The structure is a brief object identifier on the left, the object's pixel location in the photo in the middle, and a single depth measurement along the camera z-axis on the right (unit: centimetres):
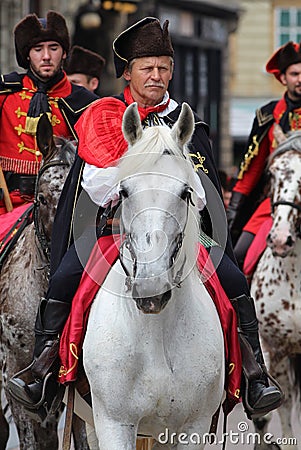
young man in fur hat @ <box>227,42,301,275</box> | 1955
